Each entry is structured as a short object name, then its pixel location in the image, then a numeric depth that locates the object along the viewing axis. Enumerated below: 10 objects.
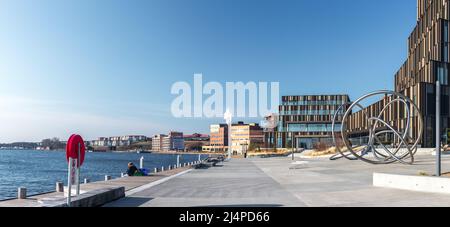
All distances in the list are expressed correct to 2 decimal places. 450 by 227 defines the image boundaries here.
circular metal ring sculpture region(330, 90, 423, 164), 25.90
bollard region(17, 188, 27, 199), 15.71
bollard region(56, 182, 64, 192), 18.75
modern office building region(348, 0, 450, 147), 62.27
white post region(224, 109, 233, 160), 96.89
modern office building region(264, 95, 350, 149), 134.38
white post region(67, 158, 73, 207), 11.24
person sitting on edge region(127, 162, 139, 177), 27.92
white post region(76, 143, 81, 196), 12.68
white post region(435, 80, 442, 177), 17.36
